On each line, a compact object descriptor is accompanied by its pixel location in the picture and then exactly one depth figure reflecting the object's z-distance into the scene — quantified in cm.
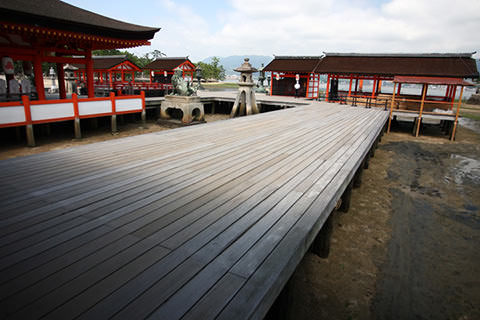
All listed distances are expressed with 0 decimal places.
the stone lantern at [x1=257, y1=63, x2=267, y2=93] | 2638
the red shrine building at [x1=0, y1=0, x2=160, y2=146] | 959
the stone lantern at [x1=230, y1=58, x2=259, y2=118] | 1617
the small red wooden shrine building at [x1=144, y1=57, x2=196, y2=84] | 2630
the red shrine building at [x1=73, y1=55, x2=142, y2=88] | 2250
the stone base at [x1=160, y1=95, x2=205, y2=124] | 1544
